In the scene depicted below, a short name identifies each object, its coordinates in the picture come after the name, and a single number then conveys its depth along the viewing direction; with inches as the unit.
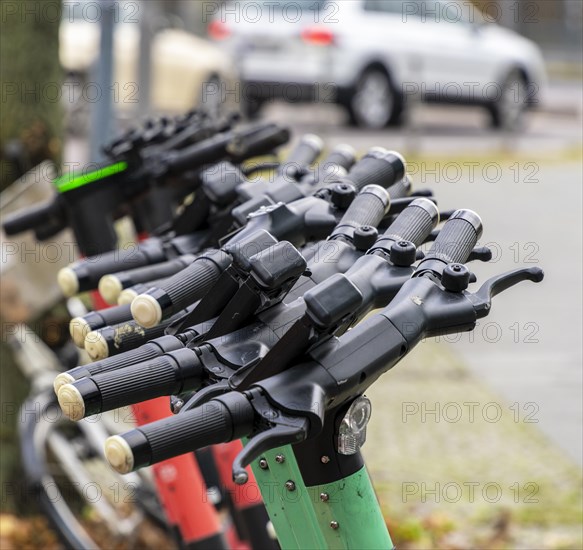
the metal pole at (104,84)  404.2
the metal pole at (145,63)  562.9
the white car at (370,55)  1163.3
